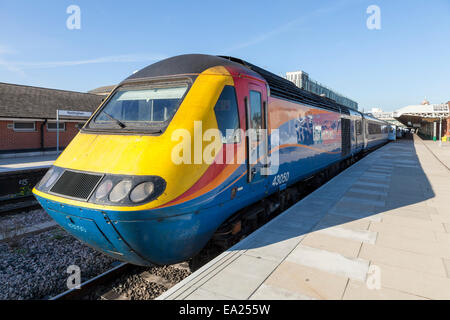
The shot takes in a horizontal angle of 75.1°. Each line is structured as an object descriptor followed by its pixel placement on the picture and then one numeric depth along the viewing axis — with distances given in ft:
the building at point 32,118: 72.79
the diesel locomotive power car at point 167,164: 11.86
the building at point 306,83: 321.32
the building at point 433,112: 163.36
